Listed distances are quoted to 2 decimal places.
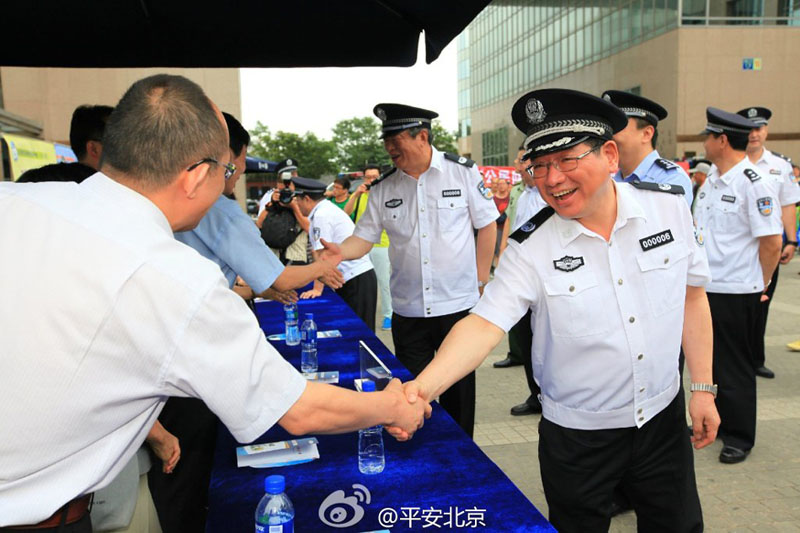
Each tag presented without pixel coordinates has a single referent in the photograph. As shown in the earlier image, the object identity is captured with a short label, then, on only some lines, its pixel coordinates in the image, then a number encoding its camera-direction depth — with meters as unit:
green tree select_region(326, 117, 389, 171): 71.81
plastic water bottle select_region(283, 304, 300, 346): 3.59
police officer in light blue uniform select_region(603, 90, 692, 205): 3.14
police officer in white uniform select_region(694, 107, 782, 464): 3.94
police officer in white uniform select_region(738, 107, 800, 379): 4.86
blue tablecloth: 1.65
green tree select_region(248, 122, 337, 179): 58.72
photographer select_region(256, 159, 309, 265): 6.47
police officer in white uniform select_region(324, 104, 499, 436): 3.85
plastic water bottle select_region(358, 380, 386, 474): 1.99
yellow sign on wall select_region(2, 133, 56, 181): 8.00
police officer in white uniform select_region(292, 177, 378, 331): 6.10
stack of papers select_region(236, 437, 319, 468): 2.02
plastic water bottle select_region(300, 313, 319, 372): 3.07
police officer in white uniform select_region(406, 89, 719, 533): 1.98
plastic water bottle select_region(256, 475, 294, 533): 1.50
